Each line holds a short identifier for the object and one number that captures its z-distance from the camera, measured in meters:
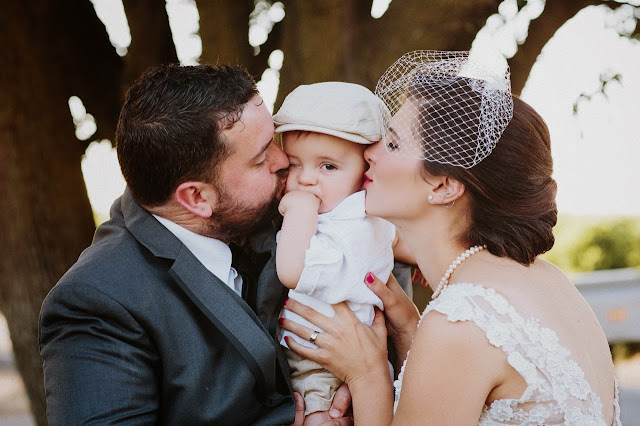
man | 2.41
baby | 2.78
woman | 2.39
